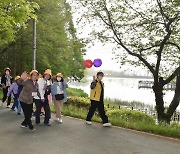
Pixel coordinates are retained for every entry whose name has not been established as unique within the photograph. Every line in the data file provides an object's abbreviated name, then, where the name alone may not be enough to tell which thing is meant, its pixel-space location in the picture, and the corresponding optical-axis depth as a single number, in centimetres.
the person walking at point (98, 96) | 932
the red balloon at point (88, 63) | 1084
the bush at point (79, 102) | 1655
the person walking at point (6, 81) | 1379
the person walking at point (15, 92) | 1198
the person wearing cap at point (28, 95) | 840
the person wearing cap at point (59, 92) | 989
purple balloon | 1065
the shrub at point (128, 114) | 1284
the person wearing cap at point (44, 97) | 930
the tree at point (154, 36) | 1348
